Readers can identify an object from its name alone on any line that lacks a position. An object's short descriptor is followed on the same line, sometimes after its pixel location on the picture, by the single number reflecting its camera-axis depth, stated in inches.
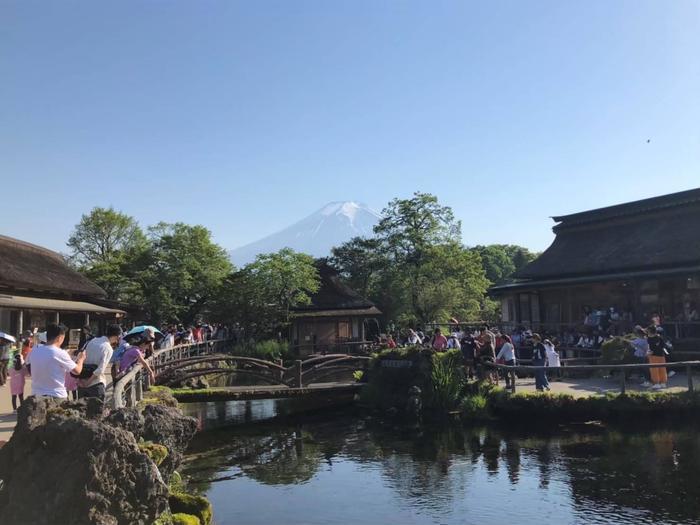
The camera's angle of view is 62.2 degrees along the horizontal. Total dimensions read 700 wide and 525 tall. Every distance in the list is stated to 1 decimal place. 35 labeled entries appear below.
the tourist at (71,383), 365.5
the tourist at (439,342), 810.2
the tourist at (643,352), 689.6
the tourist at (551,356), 705.6
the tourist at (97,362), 346.6
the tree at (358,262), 1775.7
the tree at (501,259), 2383.1
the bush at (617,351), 723.4
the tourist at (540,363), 662.5
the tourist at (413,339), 925.7
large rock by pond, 215.9
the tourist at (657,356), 660.7
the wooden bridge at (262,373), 719.1
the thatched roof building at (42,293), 895.7
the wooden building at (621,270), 908.0
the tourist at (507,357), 692.7
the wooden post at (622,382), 627.5
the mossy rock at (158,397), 509.8
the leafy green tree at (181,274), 1510.8
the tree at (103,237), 2020.2
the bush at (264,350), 1197.7
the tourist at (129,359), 438.9
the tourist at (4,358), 585.6
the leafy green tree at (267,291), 1302.9
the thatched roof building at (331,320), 1376.7
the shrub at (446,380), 729.0
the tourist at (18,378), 425.6
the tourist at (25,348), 548.4
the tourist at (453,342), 870.4
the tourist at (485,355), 727.7
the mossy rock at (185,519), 280.4
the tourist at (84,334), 806.7
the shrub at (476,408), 691.4
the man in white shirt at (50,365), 280.2
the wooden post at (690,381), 620.6
